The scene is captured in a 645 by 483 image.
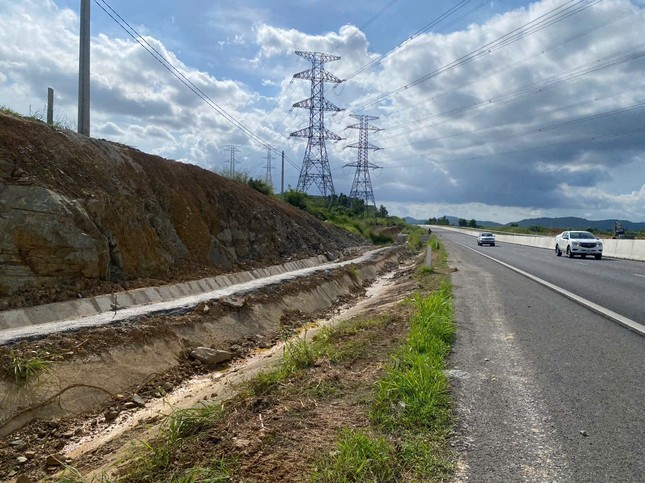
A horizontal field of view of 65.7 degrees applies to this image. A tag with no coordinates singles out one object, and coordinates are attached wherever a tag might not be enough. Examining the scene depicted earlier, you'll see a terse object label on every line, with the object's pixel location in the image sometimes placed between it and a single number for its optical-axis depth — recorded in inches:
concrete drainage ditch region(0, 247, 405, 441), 285.9
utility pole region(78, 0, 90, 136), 627.5
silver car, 2018.9
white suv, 1144.4
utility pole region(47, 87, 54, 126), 644.9
